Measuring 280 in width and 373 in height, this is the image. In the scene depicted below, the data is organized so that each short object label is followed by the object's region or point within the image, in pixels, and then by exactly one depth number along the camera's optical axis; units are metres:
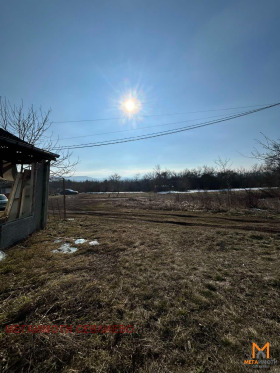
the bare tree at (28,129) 8.28
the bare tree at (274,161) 9.48
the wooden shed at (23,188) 4.46
